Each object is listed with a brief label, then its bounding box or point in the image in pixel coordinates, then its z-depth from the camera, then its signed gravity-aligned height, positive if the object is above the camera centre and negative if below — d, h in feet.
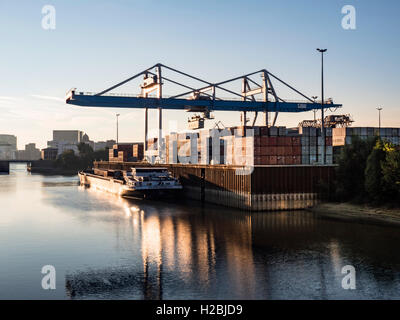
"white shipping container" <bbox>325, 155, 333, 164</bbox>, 196.62 -1.16
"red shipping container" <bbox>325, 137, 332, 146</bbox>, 200.75 +7.59
